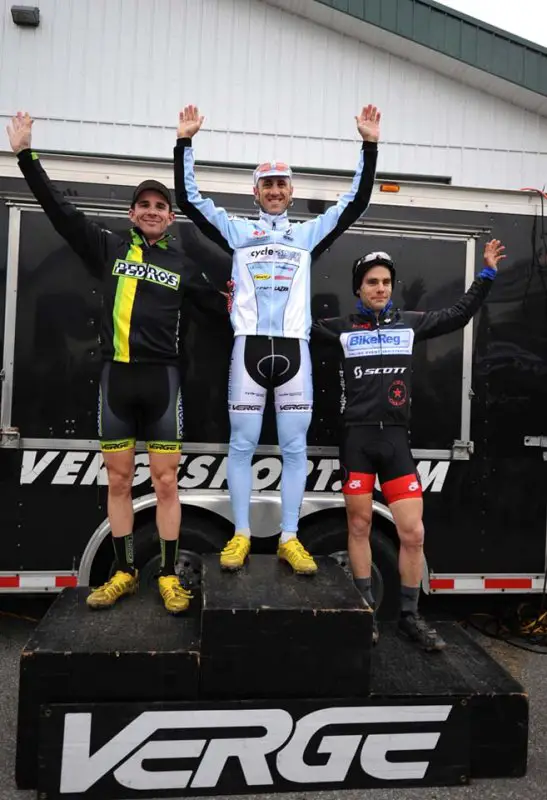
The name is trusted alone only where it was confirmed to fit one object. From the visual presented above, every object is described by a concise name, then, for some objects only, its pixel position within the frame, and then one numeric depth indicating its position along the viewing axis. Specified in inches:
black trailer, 124.3
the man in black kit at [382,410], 114.7
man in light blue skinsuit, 113.0
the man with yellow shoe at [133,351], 108.9
